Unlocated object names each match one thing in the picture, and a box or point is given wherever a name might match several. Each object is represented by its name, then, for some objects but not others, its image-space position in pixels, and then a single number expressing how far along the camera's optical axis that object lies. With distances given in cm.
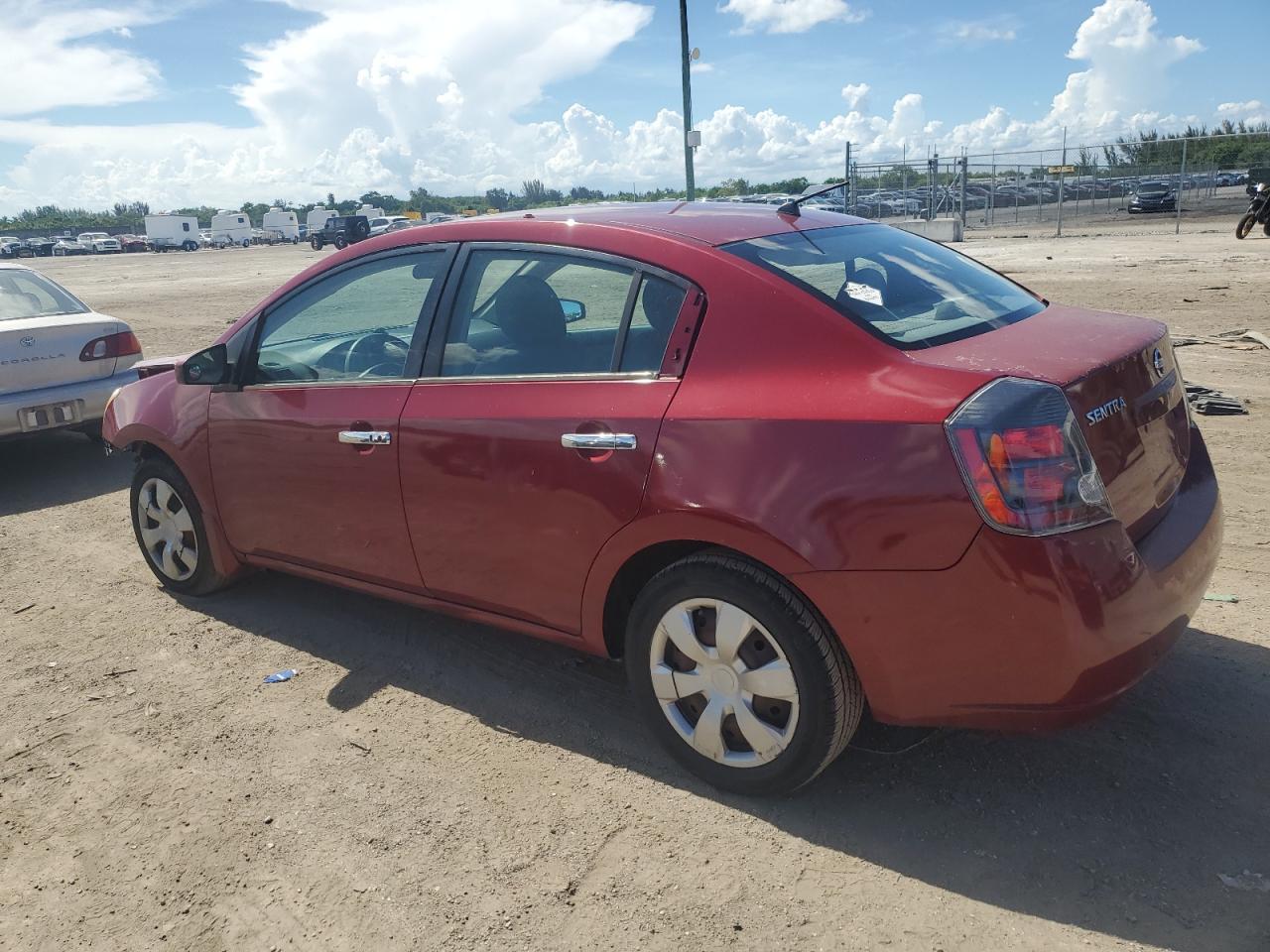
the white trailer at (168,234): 8088
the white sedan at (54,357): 703
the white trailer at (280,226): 8394
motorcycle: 2024
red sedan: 253
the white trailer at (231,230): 8350
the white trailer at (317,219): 7948
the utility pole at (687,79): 2395
